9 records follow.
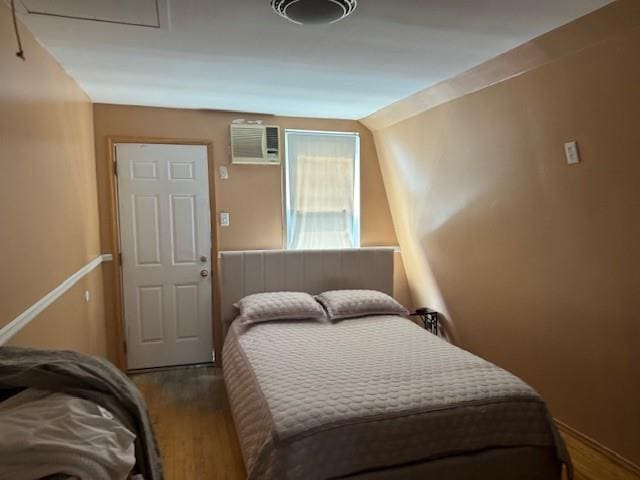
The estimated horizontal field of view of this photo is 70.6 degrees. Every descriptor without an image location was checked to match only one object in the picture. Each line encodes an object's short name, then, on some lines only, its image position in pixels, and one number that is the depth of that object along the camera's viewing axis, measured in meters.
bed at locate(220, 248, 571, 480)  1.86
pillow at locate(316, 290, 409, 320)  3.50
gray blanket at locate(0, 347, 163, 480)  1.29
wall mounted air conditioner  3.98
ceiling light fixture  1.74
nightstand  3.97
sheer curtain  4.20
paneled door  3.84
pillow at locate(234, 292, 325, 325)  3.33
